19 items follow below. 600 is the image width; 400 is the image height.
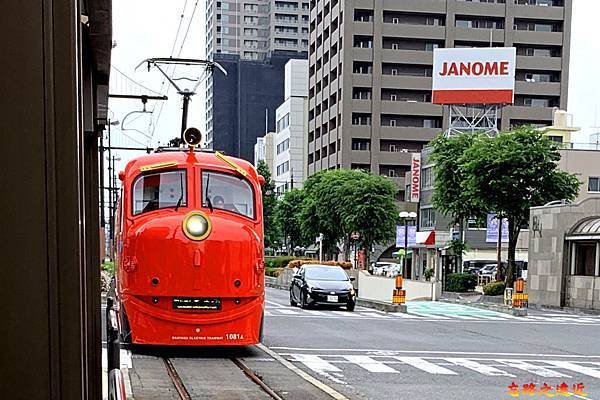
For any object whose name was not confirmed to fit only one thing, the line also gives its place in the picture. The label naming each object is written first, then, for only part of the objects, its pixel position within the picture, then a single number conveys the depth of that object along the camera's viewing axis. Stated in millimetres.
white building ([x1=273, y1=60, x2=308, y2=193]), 93375
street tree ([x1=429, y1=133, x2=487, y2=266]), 35531
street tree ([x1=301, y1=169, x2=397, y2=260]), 48156
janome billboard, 57562
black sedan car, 23438
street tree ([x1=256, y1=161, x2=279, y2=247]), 69250
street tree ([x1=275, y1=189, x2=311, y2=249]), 65312
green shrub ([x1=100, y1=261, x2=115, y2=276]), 27300
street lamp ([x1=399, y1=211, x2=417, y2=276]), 33925
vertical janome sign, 58781
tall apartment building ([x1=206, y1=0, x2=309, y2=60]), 128500
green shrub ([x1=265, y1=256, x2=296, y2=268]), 53750
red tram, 9898
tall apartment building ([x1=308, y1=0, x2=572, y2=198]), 72562
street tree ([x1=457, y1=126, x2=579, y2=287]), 32438
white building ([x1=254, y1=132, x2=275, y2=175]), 106500
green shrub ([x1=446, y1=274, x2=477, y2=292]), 39688
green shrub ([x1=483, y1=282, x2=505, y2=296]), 34031
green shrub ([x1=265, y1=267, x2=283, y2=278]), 48884
